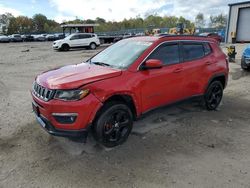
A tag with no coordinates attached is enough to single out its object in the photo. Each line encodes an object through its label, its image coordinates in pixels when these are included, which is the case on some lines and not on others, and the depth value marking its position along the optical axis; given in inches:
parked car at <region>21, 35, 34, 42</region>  1568.2
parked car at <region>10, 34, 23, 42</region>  1482.3
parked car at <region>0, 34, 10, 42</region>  1436.4
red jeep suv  106.4
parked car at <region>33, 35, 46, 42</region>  1587.0
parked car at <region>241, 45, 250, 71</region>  310.0
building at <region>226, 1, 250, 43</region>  855.5
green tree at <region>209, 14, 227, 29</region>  2525.1
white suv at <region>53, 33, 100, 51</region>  721.6
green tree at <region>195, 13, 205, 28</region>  2680.0
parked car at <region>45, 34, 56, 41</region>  1552.2
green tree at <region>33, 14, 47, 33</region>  2948.3
